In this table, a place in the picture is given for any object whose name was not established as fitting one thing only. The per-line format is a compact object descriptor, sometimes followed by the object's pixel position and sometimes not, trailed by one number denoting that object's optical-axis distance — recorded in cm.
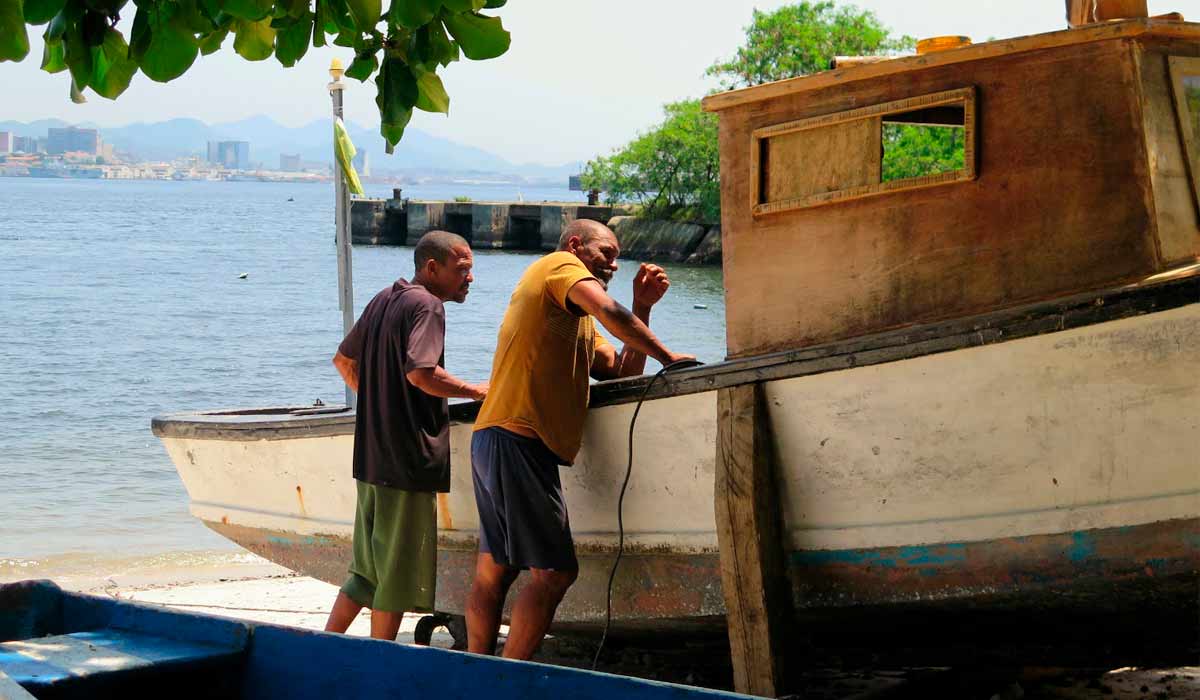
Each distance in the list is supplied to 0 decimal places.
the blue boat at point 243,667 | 399
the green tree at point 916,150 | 4031
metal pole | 1176
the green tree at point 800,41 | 6619
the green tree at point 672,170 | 6825
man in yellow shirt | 560
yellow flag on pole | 1112
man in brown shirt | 602
